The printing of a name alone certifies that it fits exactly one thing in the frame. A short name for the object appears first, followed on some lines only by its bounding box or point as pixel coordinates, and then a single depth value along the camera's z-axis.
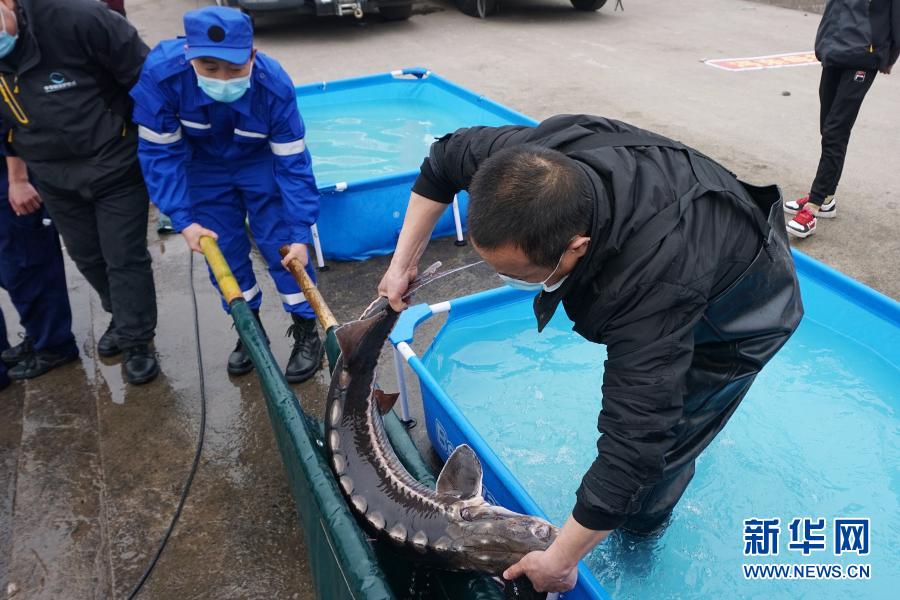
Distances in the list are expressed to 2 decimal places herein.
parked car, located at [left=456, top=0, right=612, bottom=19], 11.67
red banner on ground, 8.59
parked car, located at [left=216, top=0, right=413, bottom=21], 9.52
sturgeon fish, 1.79
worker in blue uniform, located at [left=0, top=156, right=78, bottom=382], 3.21
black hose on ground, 2.40
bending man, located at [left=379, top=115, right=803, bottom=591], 1.34
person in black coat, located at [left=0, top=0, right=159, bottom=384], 2.78
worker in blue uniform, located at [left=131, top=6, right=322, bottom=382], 2.65
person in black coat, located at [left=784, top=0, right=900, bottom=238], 4.07
